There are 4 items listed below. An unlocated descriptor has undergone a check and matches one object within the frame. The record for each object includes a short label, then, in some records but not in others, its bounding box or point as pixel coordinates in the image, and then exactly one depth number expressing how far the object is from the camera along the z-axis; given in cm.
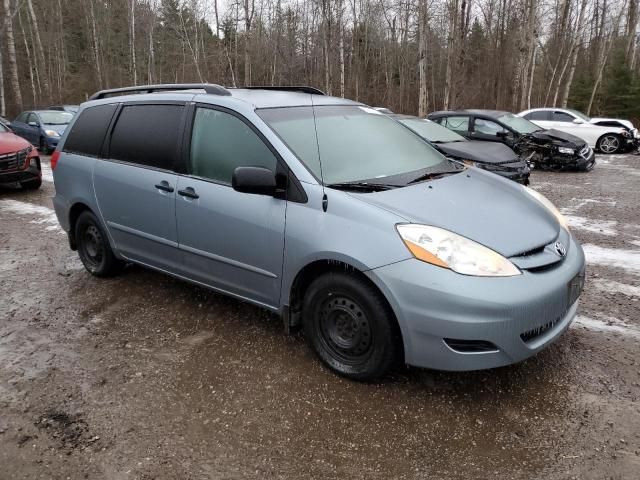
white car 1556
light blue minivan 268
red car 908
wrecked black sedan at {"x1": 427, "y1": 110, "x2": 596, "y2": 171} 1171
